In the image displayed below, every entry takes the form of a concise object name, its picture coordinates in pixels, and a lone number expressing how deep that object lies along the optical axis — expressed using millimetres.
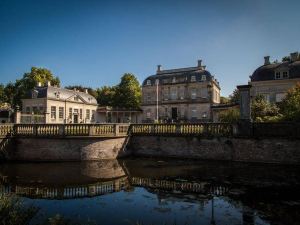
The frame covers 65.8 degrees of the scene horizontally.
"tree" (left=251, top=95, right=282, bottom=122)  18906
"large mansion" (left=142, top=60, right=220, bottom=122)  41594
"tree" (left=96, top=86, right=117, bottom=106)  57550
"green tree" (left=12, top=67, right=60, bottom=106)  45875
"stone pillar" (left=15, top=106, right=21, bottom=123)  18355
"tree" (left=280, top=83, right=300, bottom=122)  14202
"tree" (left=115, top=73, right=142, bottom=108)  53438
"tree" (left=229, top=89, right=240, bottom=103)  44306
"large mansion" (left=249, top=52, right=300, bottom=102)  30344
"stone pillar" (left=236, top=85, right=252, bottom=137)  13195
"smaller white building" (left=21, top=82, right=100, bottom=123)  38156
